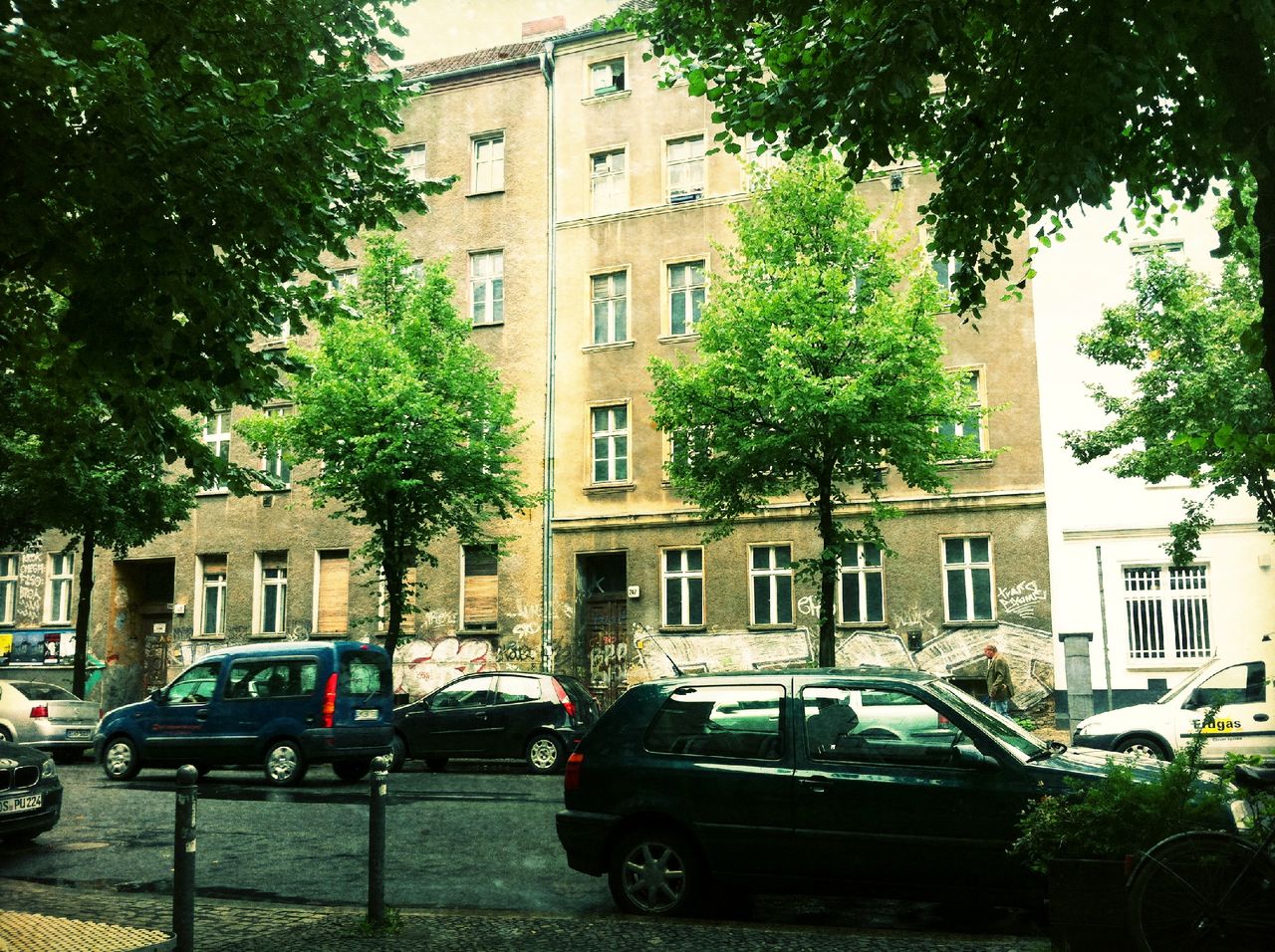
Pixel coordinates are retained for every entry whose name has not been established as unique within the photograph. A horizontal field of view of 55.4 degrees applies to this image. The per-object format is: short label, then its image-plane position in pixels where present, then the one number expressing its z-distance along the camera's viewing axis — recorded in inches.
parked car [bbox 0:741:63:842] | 438.0
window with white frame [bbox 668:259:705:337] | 1167.6
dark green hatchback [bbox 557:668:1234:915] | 291.0
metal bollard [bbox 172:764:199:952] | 239.0
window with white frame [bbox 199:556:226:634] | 1327.5
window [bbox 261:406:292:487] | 1301.6
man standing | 826.8
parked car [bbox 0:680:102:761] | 797.9
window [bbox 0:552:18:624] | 1429.6
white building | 967.0
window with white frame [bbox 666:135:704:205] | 1189.1
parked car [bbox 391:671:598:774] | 770.2
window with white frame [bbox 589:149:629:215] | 1221.1
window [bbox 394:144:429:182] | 1315.2
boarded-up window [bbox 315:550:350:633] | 1264.8
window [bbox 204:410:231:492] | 1352.1
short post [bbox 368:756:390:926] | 287.4
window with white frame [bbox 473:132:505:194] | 1285.7
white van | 661.3
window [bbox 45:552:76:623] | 1397.6
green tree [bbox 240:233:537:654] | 917.8
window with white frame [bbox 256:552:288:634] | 1298.0
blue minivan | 692.1
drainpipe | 1161.4
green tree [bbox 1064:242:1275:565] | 761.6
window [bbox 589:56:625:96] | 1246.3
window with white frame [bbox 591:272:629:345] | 1198.3
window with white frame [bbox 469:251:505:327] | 1253.1
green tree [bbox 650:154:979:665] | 795.4
